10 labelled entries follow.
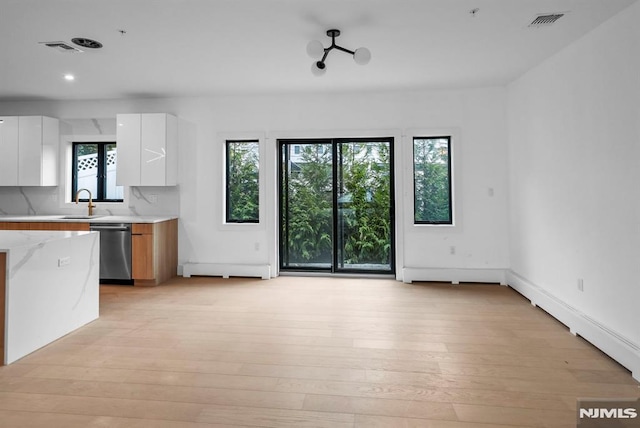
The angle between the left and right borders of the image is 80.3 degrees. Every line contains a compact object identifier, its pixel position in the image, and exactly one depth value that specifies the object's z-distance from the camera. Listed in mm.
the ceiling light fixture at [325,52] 3033
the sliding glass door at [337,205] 5359
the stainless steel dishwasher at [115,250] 4895
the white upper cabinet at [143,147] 5156
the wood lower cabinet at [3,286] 2607
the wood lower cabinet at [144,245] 4848
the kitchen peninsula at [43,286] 2633
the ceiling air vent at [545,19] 2922
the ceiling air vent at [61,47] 3492
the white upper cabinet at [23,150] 5410
